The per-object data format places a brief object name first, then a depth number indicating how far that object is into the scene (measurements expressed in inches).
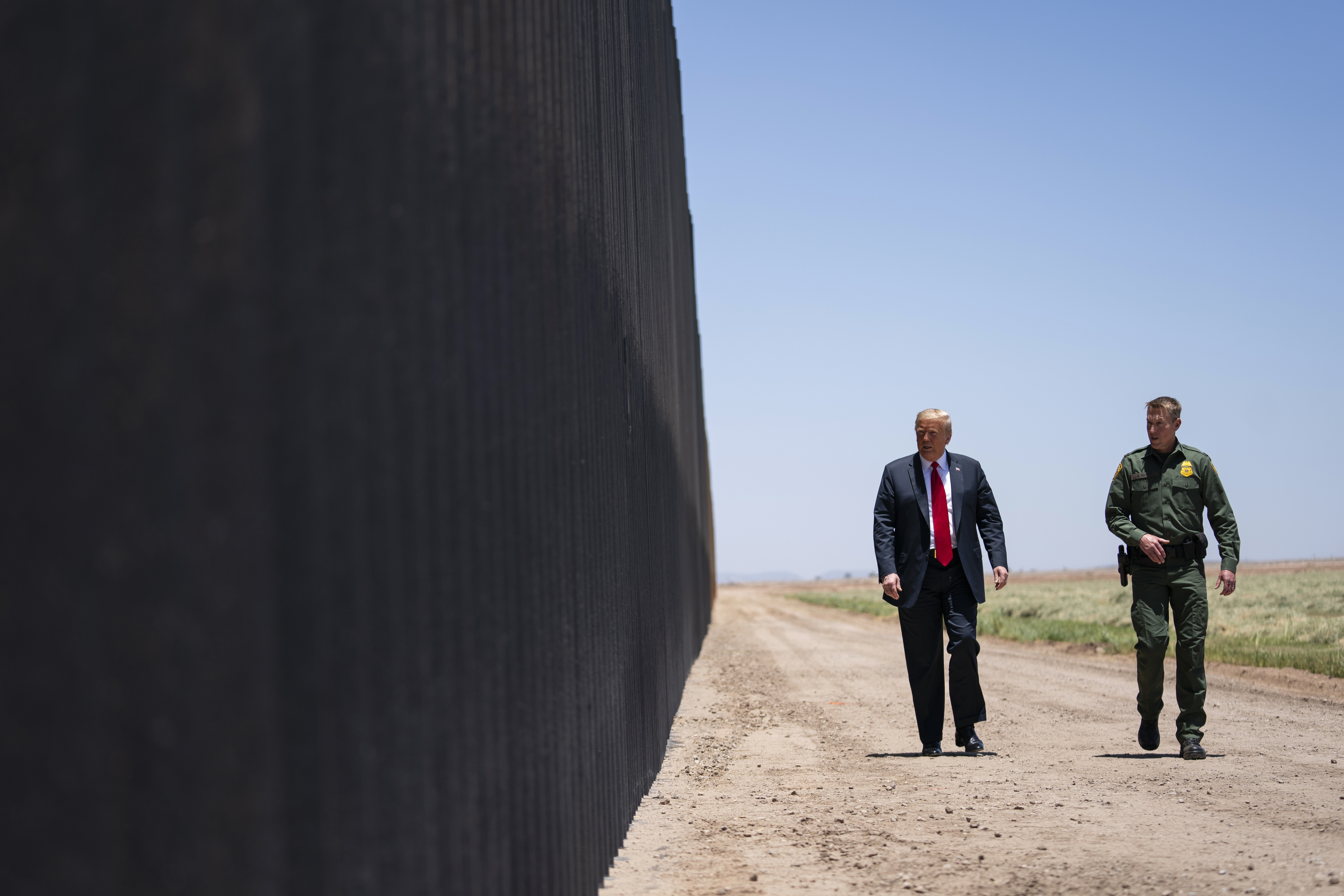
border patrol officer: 276.8
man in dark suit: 285.0
